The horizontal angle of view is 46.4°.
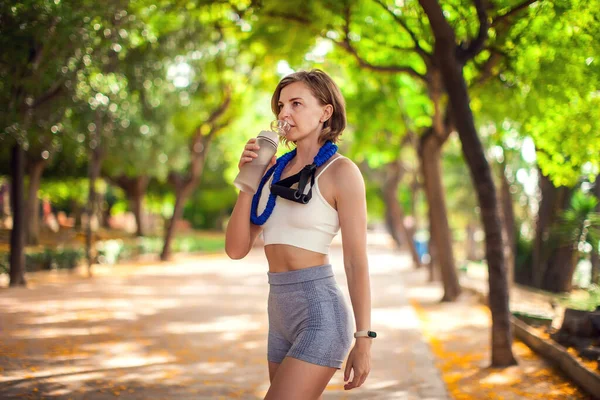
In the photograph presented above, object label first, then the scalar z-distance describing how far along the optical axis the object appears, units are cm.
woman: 281
